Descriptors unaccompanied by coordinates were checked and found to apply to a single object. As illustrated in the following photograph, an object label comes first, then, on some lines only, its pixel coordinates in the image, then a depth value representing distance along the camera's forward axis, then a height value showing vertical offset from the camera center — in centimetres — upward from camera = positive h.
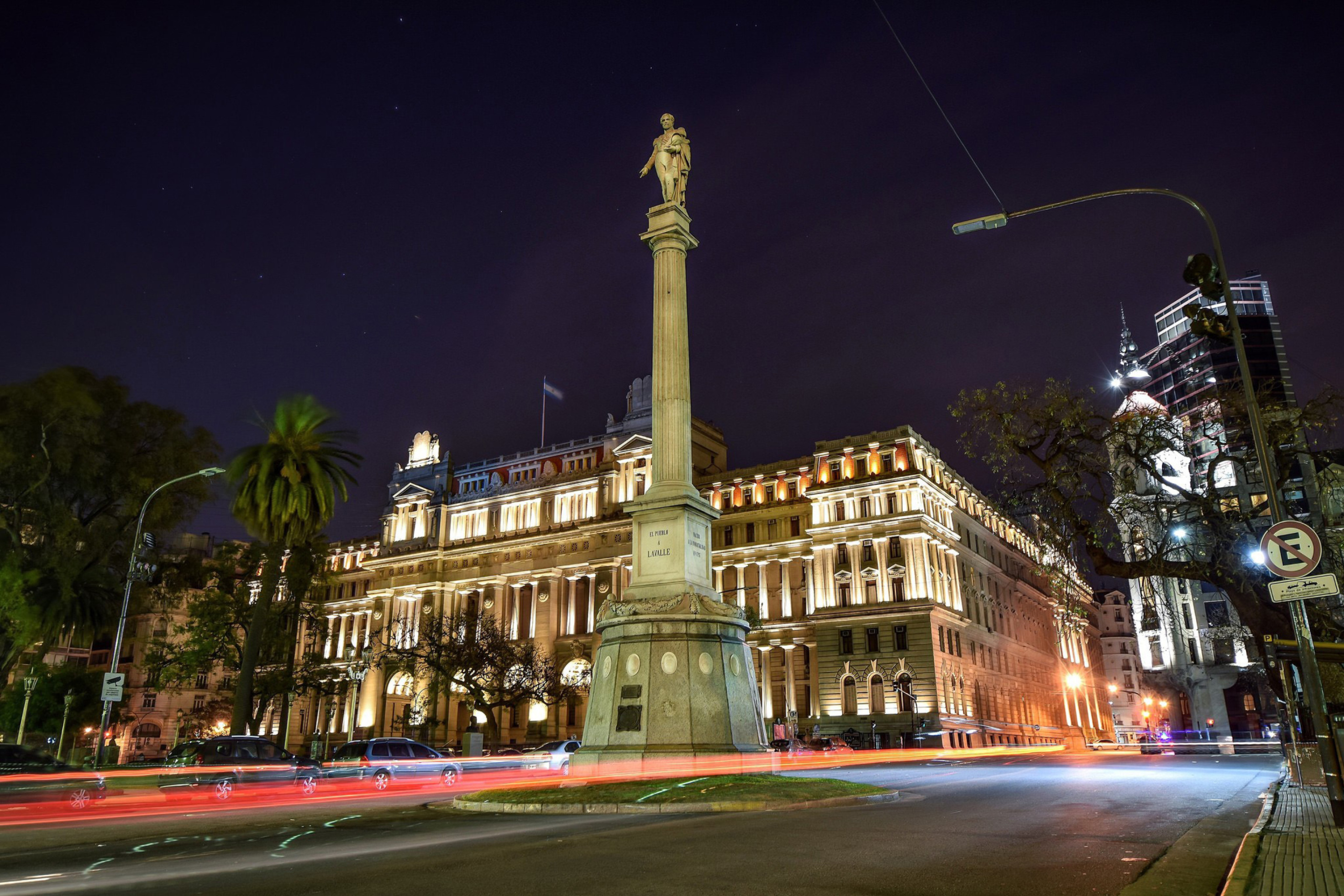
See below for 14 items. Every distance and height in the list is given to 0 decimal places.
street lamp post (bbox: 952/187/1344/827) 1088 +293
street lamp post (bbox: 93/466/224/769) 3005 +417
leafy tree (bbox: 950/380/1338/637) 1927 +497
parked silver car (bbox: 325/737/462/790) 2838 -135
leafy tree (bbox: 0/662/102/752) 5988 +174
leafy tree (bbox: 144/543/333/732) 4822 +569
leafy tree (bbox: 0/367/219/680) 3450 +933
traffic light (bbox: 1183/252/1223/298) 1354 +637
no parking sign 1098 +191
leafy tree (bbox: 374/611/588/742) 6431 +403
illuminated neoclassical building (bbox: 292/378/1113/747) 6562 +1162
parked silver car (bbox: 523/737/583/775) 3359 -134
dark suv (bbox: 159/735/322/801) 2383 -124
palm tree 3975 +1036
